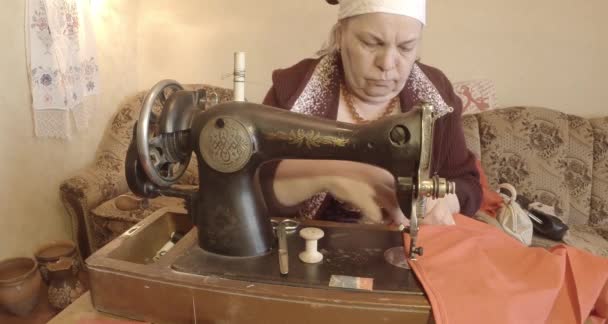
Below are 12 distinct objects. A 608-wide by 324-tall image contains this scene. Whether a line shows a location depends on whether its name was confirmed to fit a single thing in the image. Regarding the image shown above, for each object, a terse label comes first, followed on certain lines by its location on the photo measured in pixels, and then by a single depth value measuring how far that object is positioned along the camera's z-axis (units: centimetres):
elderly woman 90
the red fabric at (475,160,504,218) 194
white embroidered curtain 224
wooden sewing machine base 70
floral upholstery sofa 249
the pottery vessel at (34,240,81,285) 221
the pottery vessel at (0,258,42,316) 203
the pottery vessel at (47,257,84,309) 212
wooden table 76
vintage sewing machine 72
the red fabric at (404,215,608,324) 68
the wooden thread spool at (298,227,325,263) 81
